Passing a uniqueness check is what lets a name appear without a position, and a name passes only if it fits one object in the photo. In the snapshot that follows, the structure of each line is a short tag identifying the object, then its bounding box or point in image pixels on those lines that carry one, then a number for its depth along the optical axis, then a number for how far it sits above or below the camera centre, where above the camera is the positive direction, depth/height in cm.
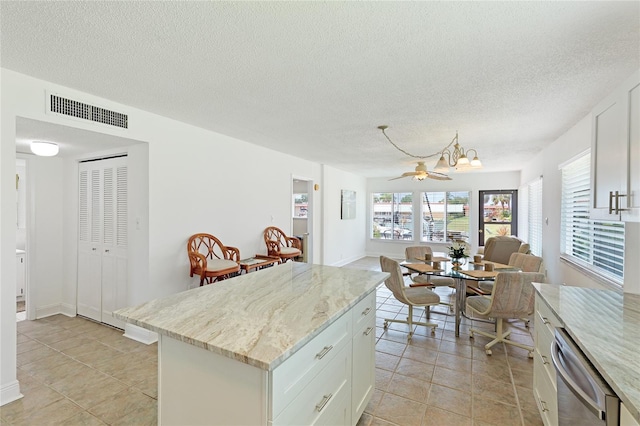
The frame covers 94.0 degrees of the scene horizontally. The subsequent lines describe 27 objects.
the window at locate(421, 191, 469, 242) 799 -14
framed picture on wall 748 +14
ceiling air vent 251 +87
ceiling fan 401 +50
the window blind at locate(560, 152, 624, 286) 276 -23
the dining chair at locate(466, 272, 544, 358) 276 -83
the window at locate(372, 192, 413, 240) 865 -16
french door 746 -6
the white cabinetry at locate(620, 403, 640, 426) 91 -65
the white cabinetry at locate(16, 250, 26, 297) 448 -104
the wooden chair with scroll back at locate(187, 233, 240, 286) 340 -62
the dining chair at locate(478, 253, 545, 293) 354 -66
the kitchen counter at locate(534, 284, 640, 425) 101 -54
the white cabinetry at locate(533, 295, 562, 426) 162 -93
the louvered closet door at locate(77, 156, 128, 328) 353 -38
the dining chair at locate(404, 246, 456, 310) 396 -91
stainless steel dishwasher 101 -68
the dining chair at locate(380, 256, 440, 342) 325 -94
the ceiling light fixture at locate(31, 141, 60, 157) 304 +62
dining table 323 -69
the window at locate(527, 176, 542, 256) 530 -8
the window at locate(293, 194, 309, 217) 887 +14
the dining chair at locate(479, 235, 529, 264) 478 -60
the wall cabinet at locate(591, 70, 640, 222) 154 +33
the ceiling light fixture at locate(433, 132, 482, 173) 331 +55
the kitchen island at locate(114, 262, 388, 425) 111 -62
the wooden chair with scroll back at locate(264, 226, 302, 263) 474 -58
